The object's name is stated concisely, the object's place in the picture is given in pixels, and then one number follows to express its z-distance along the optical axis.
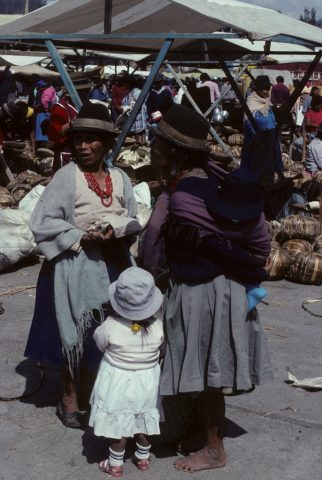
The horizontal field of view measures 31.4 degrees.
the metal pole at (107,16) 4.70
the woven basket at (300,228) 7.65
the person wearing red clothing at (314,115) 14.28
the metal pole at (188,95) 9.84
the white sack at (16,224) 6.76
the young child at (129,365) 2.94
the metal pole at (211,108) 10.78
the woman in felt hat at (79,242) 3.34
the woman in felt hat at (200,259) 2.86
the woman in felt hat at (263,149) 8.38
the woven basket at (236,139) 15.36
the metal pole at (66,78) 4.20
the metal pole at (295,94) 8.20
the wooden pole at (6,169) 10.48
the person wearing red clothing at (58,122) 6.12
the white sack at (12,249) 6.59
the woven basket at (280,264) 6.91
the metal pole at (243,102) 8.68
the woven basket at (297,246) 7.38
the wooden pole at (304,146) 14.10
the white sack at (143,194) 7.90
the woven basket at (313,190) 9.55
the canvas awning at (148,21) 5.38
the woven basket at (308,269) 6.88
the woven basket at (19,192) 9.00
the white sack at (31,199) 7.59
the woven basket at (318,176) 10.52
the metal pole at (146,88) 4.35
